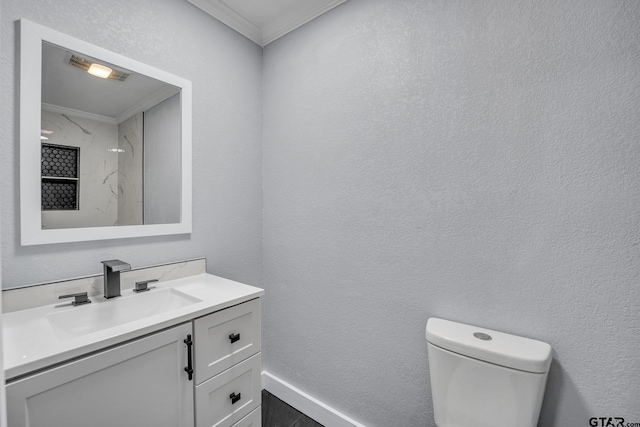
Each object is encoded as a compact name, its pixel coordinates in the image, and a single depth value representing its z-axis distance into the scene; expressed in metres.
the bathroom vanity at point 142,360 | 0.85
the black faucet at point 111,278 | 1.25
